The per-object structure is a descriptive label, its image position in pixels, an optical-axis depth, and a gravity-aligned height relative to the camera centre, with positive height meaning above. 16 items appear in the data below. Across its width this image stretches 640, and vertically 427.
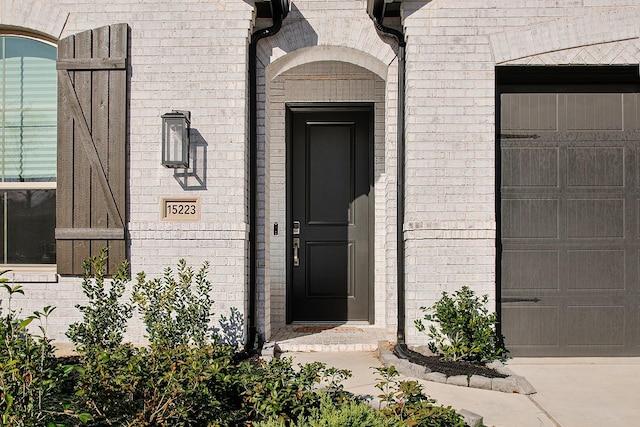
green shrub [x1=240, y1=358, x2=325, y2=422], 3.04 -0.88
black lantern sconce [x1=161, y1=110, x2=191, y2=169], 4.94 +0.74
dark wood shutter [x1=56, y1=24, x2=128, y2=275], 5.07 +0.73
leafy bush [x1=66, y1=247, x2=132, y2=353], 3.74 -0.63
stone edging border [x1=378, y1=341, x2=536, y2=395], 4.14 -1.10
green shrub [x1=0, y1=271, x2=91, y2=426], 2.36 -0.65
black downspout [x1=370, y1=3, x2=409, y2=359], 5.10 +0.51
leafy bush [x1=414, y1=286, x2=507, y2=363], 4.68 -0.82
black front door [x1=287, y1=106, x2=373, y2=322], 6.52 +0.08
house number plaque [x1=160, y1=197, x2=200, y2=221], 5.09 +0.15
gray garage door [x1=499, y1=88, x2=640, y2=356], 5.11 -0.19
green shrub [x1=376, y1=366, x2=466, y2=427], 2.83 -0.92
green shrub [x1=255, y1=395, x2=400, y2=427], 2.70 -0.90
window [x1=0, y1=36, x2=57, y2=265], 5.29 +0.71
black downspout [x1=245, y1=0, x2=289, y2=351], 5.17 +0.53
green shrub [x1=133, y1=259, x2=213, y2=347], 4.27 -0.62
